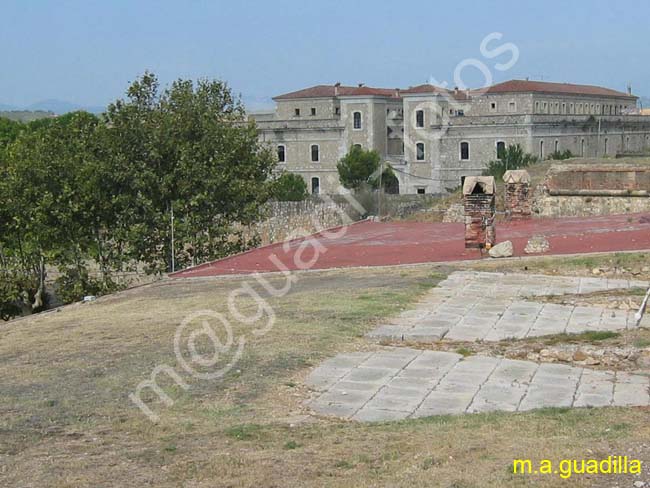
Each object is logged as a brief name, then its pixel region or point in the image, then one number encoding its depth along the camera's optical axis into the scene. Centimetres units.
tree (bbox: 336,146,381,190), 6178
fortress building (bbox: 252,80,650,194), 6041
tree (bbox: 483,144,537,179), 5578
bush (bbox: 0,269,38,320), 2662
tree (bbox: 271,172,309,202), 5675
